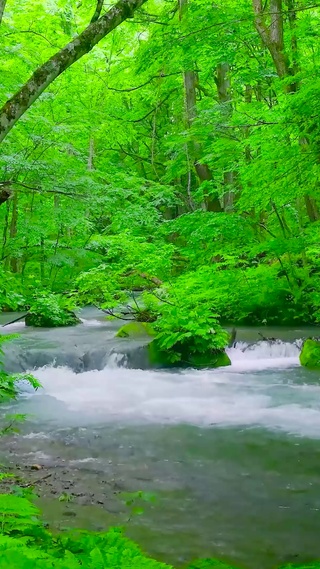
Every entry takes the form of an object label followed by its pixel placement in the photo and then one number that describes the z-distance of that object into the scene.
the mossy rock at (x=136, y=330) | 12.21
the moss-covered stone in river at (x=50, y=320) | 14.47
